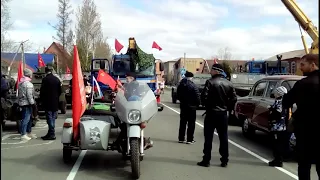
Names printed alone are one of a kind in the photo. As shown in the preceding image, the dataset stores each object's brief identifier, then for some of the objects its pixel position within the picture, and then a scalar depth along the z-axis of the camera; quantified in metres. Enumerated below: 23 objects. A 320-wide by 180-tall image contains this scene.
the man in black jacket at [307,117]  3.48
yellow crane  13.50
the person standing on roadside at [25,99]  7.58
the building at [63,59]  47.29
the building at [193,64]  66.06
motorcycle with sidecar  5.03
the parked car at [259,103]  7.14
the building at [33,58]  47.43
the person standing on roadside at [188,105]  7.81
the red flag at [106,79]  8.48
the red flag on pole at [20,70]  10.16
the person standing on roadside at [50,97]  7.83
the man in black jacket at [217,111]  5.78
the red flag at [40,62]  21.87
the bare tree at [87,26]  43.36
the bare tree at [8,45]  30.13
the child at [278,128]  5.85
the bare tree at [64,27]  46.51
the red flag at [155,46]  16.82
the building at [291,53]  63.83
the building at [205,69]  36.57
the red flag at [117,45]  16.56
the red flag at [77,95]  5.53
